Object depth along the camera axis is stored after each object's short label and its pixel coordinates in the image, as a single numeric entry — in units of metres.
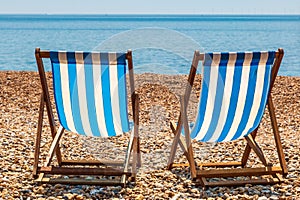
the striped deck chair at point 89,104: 3.26
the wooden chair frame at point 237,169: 3.36
